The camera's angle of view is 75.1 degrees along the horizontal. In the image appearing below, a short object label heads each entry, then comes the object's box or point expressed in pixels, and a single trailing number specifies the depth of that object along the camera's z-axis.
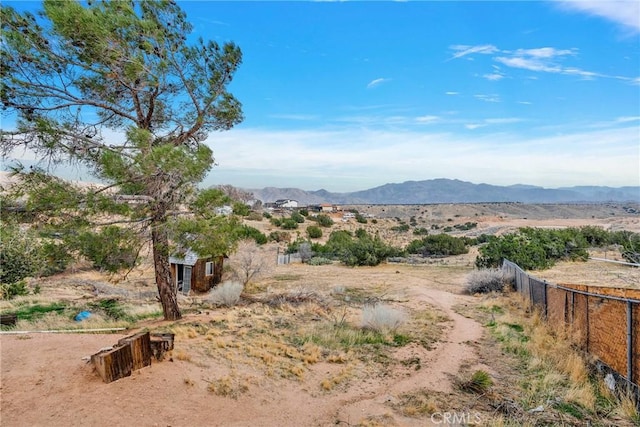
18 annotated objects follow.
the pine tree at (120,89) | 8.88
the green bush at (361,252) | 32.75
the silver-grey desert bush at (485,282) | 19.81
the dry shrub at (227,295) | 15.91
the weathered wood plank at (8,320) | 11.73
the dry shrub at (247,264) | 21.89
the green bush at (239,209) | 11.17
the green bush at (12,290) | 17.75
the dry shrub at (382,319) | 12.14
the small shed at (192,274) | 21.38
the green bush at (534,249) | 25.33
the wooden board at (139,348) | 7.25
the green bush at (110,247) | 9.52
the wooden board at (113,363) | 6.66
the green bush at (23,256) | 8.93
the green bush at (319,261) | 34.32
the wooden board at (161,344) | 7.87
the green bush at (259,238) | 37.61
